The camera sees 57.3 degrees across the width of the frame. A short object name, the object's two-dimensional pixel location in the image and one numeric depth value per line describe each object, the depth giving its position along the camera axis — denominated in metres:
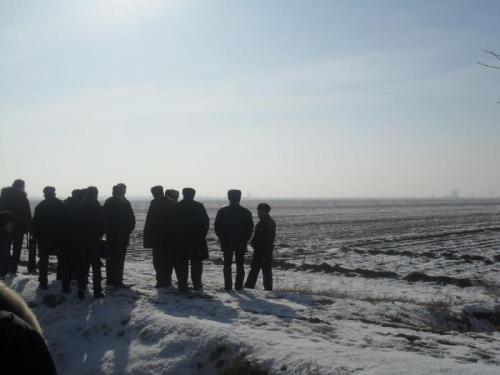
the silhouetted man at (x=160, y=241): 10.45
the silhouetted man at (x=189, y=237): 10.16
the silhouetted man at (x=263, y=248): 11.02
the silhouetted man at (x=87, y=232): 9.17
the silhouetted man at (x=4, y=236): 7.86
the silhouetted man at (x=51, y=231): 9.45
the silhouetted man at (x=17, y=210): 11.32
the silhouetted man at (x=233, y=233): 10.68
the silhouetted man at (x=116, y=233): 10.02
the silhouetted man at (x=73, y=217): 9.33
